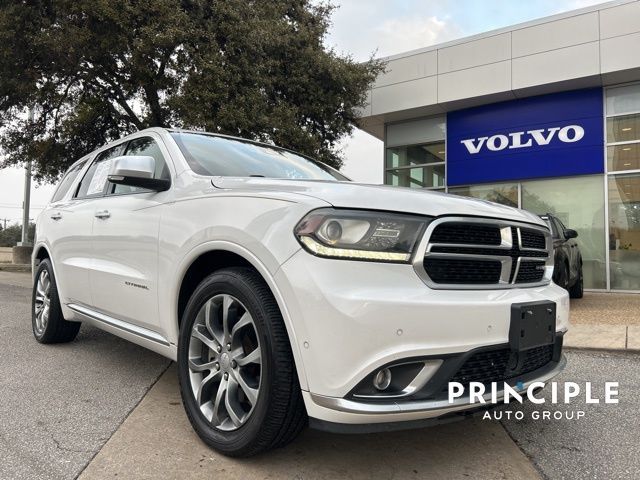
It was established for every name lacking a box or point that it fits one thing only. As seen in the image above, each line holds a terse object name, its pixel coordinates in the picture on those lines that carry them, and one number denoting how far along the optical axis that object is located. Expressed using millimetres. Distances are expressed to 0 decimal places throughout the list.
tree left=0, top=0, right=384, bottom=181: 9945
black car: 7080
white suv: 2029
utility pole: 18859
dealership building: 11031
